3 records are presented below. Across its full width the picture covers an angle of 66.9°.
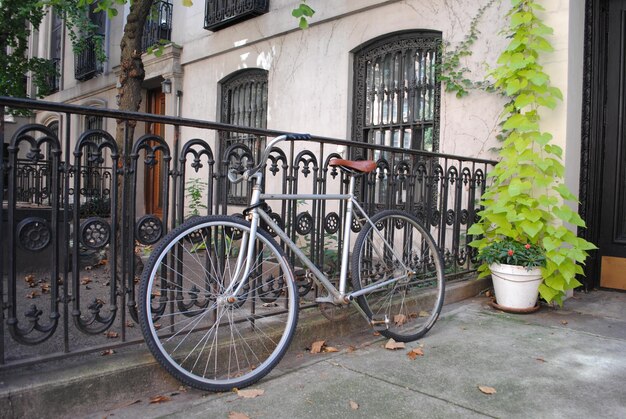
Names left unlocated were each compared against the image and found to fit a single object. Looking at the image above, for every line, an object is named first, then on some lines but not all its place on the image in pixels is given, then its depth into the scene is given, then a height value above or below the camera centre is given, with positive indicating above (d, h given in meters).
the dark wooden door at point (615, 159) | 4.62 +0.45
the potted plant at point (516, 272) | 3.95 -0.58
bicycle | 2.33 -0.53
